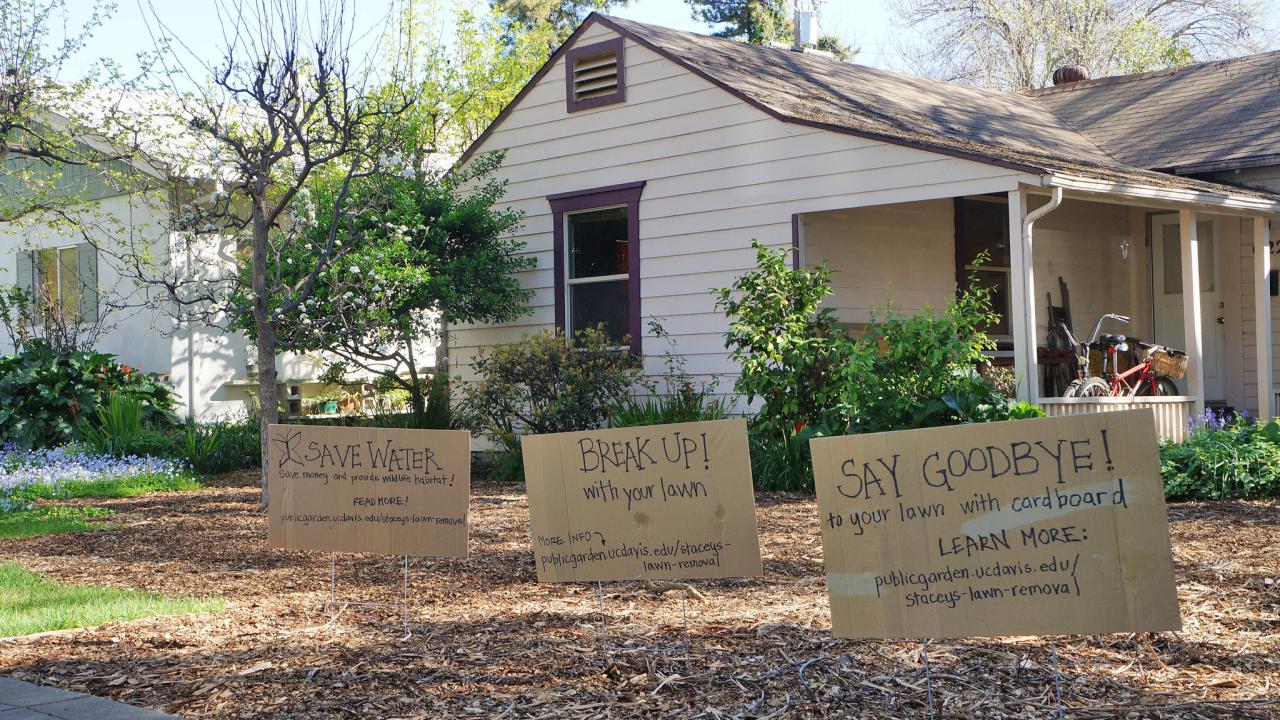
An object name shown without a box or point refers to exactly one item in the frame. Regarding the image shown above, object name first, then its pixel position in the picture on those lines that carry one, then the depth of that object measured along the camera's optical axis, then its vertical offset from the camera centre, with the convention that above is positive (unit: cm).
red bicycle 1148 -1
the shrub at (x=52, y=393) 1463 +11
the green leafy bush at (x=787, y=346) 1044 +30
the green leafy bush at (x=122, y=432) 1378 -37
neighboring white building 1738 +117
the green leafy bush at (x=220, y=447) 1337 -55
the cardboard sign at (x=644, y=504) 482 -47
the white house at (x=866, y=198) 1123 +175
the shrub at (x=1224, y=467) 906 -73
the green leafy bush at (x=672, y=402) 1155 -17
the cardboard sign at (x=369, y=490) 567 -45
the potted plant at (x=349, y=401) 1706 -11
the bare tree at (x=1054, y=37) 2802 +787
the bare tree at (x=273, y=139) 876 +188
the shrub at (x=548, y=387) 1197 +1
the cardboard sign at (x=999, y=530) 370 -48
